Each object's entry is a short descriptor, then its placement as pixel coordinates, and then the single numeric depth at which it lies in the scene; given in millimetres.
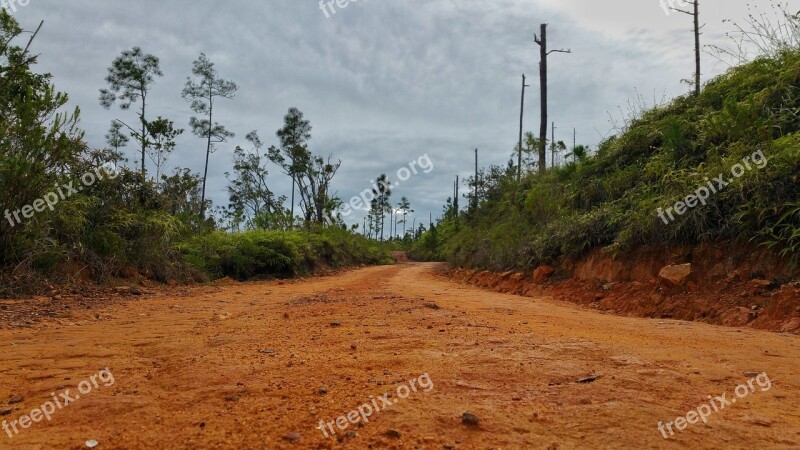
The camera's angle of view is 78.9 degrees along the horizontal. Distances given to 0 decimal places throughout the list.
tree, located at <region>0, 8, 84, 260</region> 6824
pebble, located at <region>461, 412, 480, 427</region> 2018
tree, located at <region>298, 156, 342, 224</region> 27659
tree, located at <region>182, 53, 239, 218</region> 28047
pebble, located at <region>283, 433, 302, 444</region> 1906
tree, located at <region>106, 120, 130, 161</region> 24312
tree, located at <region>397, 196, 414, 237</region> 82106
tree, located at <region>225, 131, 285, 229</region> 33406
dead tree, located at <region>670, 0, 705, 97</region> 17047
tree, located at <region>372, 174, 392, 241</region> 62131
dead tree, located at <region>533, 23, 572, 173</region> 21677
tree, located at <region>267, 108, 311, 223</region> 33094
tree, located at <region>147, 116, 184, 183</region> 18797
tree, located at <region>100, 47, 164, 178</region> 23234
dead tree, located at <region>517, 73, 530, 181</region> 21975
